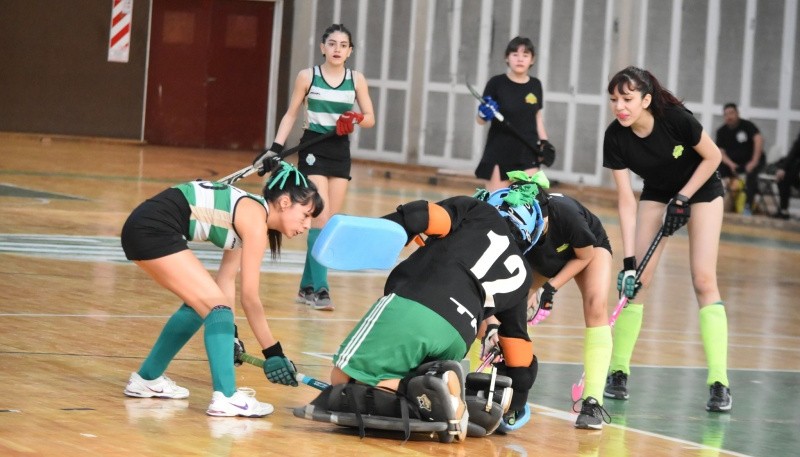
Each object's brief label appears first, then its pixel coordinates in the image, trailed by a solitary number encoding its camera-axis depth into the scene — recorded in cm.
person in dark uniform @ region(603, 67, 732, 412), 1349
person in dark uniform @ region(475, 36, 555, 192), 2214
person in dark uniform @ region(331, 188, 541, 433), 1071
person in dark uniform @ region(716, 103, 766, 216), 3645
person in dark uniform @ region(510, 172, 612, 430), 1195
